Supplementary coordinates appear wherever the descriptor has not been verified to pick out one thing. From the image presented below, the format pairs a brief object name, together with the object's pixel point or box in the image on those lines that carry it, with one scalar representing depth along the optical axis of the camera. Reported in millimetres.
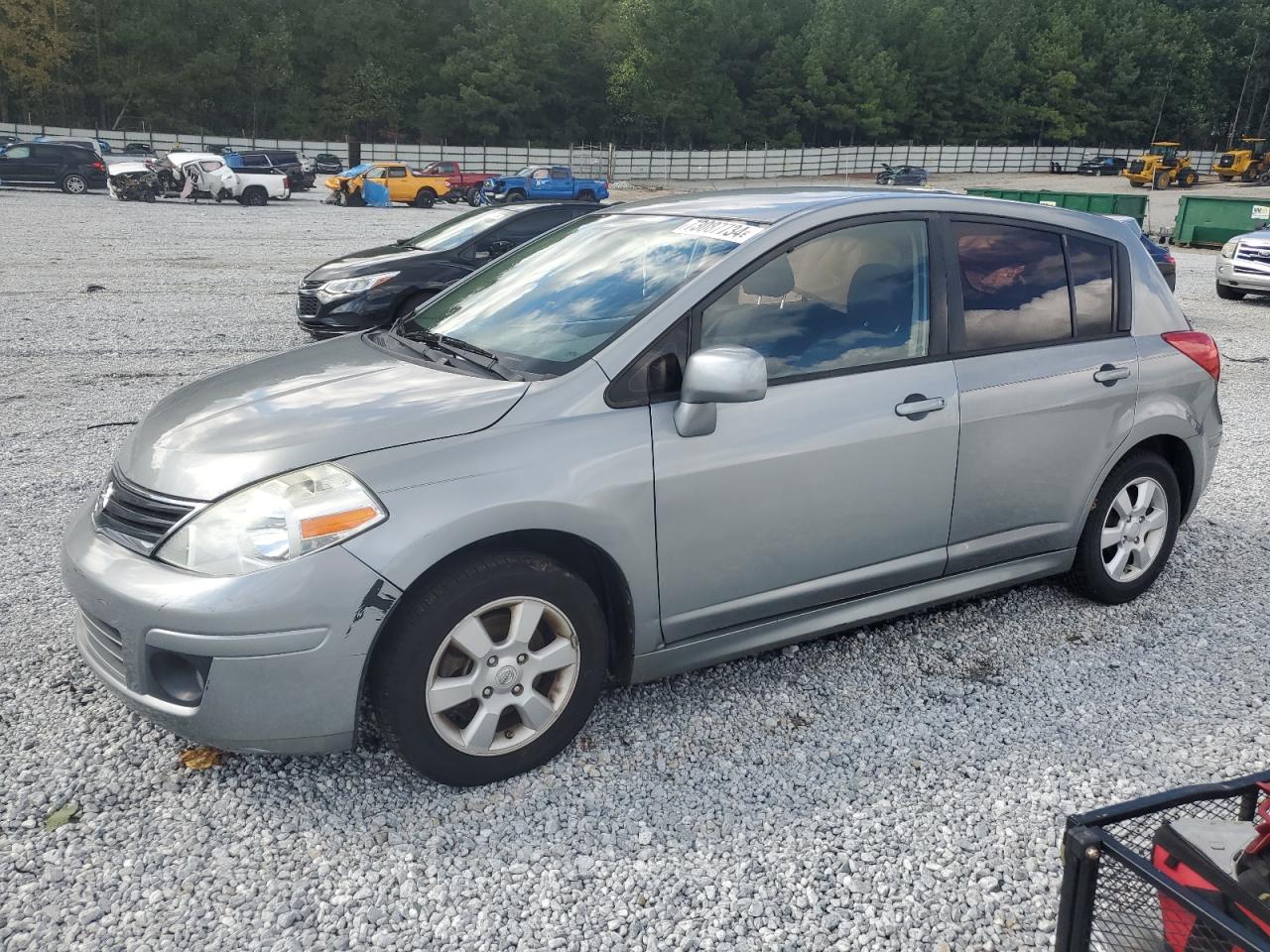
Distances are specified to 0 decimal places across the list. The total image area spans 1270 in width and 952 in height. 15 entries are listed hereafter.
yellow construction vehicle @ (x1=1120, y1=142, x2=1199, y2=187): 55125
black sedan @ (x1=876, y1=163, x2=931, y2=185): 49062
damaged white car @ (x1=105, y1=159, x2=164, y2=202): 29297
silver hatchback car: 2660
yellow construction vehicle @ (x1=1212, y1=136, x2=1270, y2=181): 57688
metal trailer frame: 1727
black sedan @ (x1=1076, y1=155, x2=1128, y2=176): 66188
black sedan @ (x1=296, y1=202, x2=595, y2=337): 9375
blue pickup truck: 37188
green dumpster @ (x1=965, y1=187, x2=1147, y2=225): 24505
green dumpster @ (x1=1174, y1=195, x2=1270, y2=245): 23375
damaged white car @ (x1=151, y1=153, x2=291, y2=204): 30688
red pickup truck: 38438
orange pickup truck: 35406
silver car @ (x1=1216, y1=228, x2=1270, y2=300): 14820
